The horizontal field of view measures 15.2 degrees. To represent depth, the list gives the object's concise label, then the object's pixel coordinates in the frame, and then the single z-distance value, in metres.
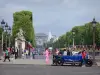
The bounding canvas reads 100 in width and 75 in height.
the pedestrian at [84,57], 37.88
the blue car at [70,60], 37.99
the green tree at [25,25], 108.31
